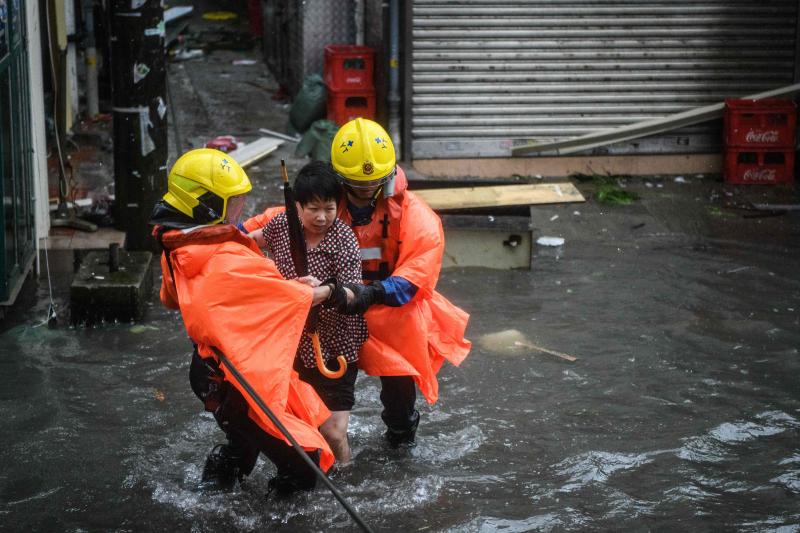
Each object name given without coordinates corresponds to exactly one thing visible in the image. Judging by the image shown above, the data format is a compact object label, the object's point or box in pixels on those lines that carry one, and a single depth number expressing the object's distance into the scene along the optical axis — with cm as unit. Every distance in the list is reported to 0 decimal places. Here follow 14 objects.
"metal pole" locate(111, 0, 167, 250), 919
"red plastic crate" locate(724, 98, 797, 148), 1223
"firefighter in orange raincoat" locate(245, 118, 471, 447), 539
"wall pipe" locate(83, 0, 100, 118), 1423
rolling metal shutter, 1242
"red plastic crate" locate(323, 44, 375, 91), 1291
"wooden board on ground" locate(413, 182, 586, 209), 974
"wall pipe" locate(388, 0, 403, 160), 1216
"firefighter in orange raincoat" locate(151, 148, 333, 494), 476
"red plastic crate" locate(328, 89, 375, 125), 1299
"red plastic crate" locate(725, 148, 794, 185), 1241
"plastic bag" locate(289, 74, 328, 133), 1362
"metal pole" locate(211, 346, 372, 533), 470
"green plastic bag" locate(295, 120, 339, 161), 1274
